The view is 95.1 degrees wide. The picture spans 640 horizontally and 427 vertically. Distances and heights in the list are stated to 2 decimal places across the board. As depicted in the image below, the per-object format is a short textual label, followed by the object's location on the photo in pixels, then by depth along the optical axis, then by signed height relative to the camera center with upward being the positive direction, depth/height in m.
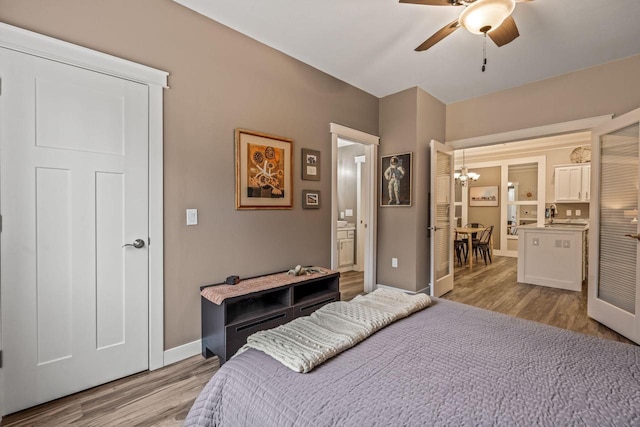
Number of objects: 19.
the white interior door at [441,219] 3.72 -0.11
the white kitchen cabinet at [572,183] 5.97 +0.59
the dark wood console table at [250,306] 2.12 -0.82
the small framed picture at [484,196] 7.48 +0.39
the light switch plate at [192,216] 2.30 -0.06
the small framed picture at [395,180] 3.81 +0.40
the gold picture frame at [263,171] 2.58 +0.36
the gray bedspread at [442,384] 0.81 -0.56
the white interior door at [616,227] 2.66 -0.15
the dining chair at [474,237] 6.14 -0.60
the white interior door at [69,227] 1.66 -0.13
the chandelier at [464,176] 6.51 +0.79
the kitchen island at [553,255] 4.23 -0.67
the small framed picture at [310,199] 3.14 +0.11
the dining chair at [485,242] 6.24 -0.68
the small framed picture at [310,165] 3.12 +0.49
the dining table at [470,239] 5.80 -0.58
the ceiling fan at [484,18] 1.65 +1.16
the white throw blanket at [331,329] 1.10 -0.54
